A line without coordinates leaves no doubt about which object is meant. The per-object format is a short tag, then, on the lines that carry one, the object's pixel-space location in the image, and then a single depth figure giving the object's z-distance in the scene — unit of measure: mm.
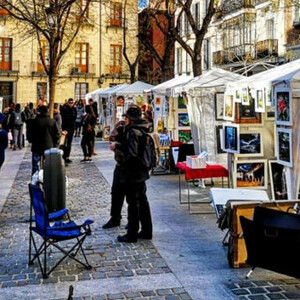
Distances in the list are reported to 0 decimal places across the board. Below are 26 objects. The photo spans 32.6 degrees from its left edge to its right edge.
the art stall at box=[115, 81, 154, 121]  21312
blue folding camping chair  5602
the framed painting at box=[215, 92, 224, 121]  11633
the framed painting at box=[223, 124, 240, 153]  9640
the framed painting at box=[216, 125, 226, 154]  11645
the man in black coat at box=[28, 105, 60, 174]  10859
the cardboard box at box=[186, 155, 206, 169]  9273
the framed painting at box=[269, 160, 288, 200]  9070
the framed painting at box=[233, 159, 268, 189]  9617
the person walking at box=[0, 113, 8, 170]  8211
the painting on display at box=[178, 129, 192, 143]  14508
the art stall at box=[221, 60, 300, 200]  8312
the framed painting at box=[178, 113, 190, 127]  14430
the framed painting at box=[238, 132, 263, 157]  9617
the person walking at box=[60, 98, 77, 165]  16047
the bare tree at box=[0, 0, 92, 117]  12734
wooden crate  5816
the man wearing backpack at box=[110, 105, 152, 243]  6863
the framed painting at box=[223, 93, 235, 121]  9988
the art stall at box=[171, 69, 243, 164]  11562
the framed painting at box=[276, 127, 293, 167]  7562
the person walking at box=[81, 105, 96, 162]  16031
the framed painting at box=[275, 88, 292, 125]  7355
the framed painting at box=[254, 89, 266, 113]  8588
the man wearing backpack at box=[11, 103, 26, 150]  19600
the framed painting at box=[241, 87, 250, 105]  9245
